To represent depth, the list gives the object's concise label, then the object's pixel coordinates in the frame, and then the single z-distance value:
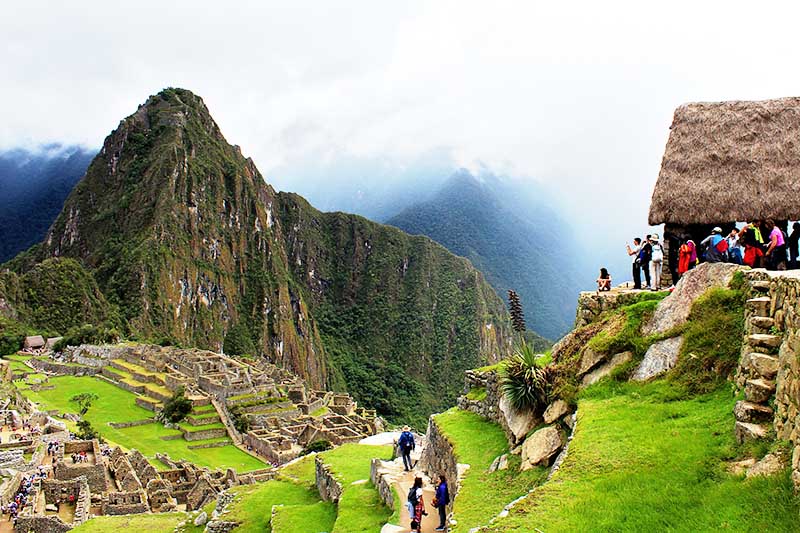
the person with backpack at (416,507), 11.07
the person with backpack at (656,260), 13.82
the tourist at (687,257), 12.78
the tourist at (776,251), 11.17
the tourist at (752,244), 11.62
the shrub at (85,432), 33.06
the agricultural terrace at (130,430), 38.94
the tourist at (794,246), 11.82
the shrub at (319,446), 38.88
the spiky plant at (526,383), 11.95
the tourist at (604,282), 14.05
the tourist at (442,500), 11.10
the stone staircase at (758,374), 7.66
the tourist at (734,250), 11.56
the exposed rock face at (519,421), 11.88
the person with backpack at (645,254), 14.03
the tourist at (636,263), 14.10
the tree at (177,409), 46.59
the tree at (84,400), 45.54
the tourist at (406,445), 16.02
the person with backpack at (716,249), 11.43
